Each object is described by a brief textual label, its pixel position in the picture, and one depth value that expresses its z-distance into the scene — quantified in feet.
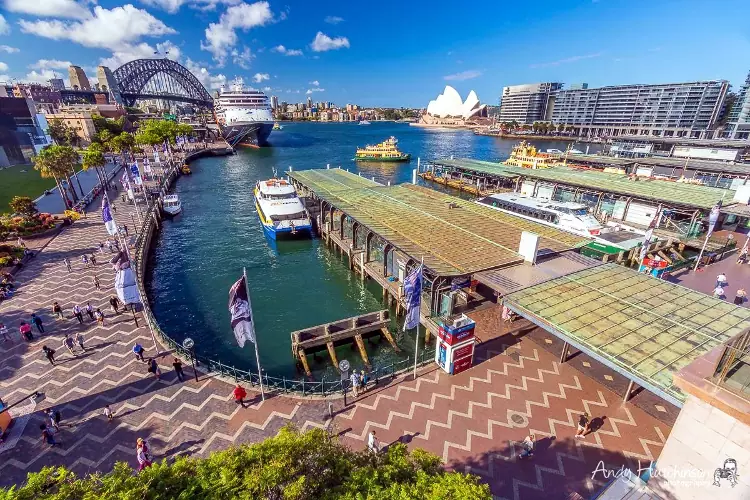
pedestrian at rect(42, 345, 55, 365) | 63.67
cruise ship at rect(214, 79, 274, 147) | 431.02
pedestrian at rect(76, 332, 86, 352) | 68.39
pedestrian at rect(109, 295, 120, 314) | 80.94
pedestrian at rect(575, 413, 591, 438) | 47.17
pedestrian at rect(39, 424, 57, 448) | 48.48
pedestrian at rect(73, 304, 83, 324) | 75.39
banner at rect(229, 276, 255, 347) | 50.84
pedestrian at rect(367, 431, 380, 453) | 44.83
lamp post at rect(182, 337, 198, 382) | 61.82
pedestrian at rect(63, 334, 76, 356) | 66.85
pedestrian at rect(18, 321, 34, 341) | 69.86
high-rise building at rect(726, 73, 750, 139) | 443.73
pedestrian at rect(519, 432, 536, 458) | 45.11
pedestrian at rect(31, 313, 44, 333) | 73.12
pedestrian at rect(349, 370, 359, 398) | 55.72
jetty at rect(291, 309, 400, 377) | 74.95
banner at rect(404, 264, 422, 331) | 57.00
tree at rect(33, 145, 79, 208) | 148.97
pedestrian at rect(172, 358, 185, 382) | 59.62
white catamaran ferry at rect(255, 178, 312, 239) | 142.20
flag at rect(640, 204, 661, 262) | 92.38
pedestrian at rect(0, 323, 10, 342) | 70.82
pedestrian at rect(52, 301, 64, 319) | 78.59
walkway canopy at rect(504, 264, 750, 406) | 45.32
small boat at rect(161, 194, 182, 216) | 178.70
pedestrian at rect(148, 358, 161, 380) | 60.70
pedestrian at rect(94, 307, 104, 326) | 76.07
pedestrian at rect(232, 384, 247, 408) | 54.19
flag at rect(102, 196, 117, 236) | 81.20
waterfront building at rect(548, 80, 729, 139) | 530.27
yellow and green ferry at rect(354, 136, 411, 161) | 358.43
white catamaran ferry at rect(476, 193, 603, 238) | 115.65
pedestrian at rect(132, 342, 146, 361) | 64.59
